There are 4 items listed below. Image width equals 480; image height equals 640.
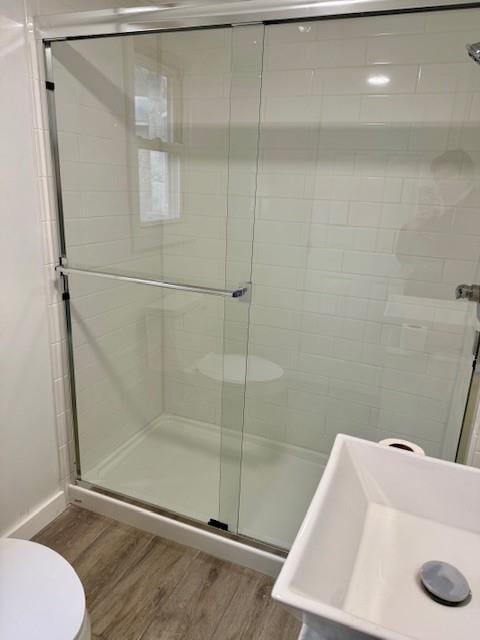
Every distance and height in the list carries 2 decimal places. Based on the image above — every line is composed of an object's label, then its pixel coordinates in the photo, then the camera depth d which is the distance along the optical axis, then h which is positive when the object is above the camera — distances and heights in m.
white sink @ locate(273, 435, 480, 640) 0.71 -0.65
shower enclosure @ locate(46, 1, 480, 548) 1.83 -0.27
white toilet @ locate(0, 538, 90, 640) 1.01 -0.96
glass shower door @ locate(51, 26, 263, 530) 1.86 -0.30
